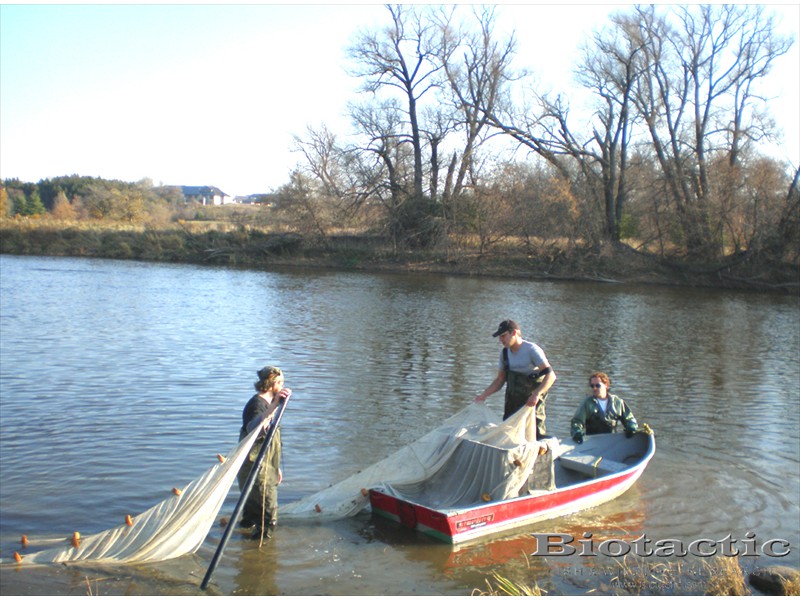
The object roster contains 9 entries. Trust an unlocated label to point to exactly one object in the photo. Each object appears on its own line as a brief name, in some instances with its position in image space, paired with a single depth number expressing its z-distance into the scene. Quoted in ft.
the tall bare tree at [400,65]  161.38
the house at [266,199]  169.88
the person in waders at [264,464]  23.13
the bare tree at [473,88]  158.20
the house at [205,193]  500.74
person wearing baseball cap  28.48
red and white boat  24.89
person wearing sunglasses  32.55
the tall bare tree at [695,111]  140.56
